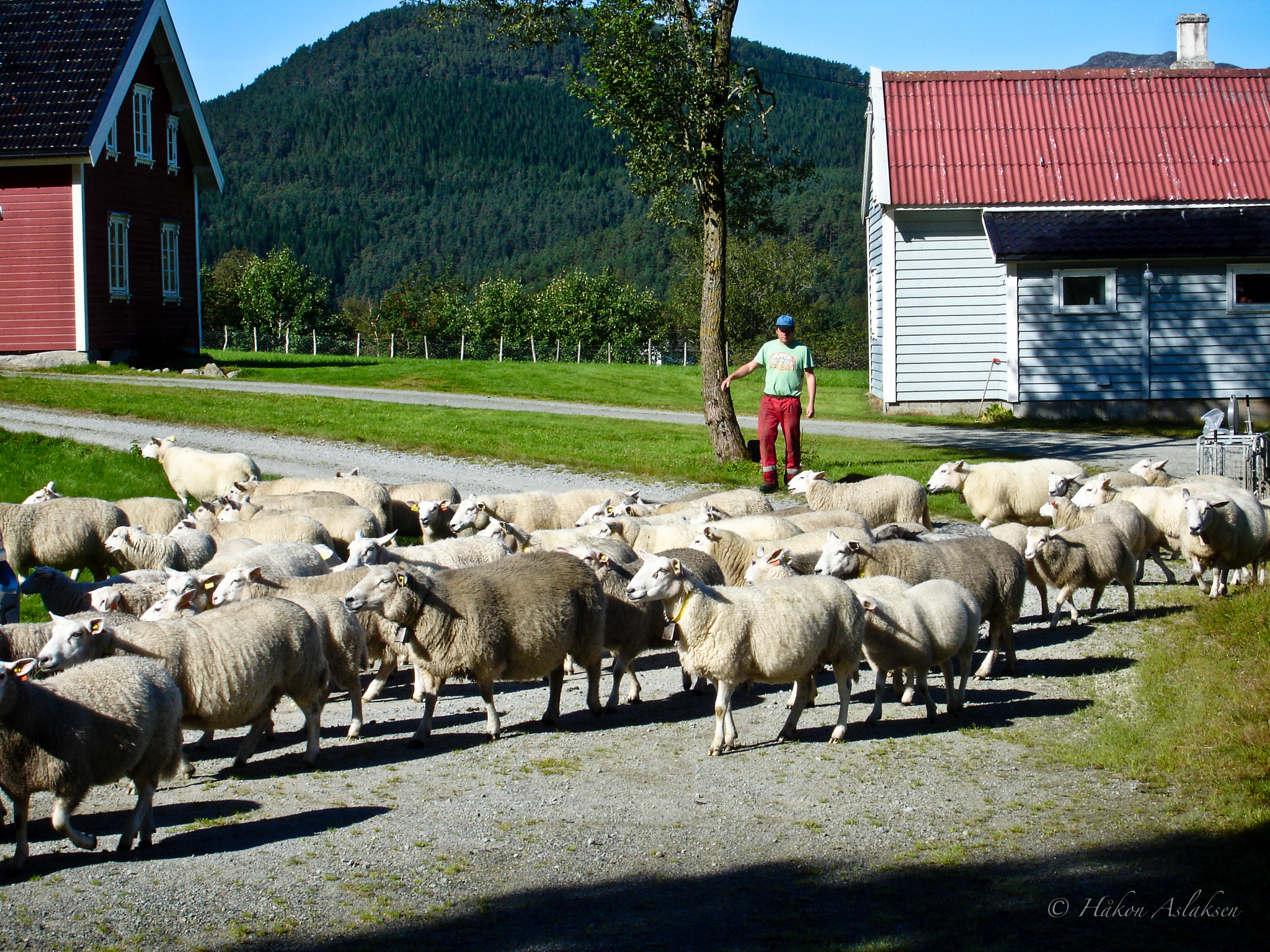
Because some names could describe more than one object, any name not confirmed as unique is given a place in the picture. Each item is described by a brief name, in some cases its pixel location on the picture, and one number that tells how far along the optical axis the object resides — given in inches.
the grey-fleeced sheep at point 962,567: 366.3
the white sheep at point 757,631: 305.4
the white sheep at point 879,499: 536.1
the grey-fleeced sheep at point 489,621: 320.2
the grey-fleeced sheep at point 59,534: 480.1
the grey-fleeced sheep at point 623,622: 355.6
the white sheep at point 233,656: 283.0
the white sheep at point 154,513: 511.8
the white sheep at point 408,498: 563.5
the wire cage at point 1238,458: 584.1
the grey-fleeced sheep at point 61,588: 377.4
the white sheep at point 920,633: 317.1
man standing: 601.9
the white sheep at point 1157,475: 535.8
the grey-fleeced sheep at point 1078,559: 423.5
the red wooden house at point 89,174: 1208.2
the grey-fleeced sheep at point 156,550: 442.6
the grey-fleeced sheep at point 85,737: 236.4
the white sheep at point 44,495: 502.0
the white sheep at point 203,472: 628.4
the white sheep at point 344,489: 552.7
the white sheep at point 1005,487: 578.2
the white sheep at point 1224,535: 458.9
